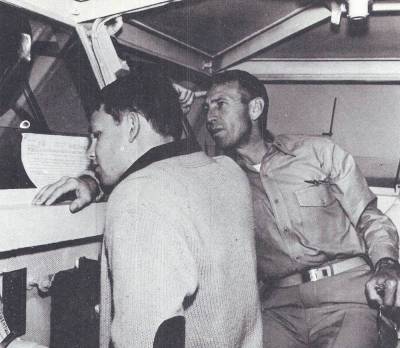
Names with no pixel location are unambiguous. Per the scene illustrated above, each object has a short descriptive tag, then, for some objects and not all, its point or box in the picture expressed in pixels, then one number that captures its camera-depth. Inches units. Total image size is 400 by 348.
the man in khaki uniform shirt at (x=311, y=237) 81.1
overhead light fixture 68.5
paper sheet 66.8
